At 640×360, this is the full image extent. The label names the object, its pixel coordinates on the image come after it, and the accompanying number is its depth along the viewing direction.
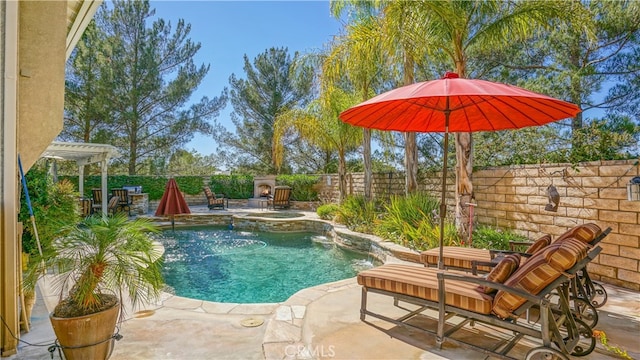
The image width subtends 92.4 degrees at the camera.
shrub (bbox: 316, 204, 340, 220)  10.86
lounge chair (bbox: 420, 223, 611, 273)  2.58
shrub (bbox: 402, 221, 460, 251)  5.69
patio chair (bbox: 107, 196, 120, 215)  10.51
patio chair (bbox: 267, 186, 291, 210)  14.01
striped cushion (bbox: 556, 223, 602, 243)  2.54
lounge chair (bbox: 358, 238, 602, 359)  2.11
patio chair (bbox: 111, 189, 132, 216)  11.51
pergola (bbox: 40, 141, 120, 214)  6.80
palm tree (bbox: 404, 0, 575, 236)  5.21
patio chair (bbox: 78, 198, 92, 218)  9.92
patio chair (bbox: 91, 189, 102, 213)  11.76
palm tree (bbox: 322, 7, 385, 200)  6.83
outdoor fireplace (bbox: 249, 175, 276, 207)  16.80
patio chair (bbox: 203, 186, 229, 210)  13.85
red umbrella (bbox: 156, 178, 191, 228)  9.14
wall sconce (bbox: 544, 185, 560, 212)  4.52
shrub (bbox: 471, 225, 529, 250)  5.30
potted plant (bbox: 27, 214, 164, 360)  2.24
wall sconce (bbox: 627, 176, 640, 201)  3.43
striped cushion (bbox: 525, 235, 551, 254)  3.18
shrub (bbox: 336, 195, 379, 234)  8.35
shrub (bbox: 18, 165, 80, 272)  3.54
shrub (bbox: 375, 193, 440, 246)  6.59
